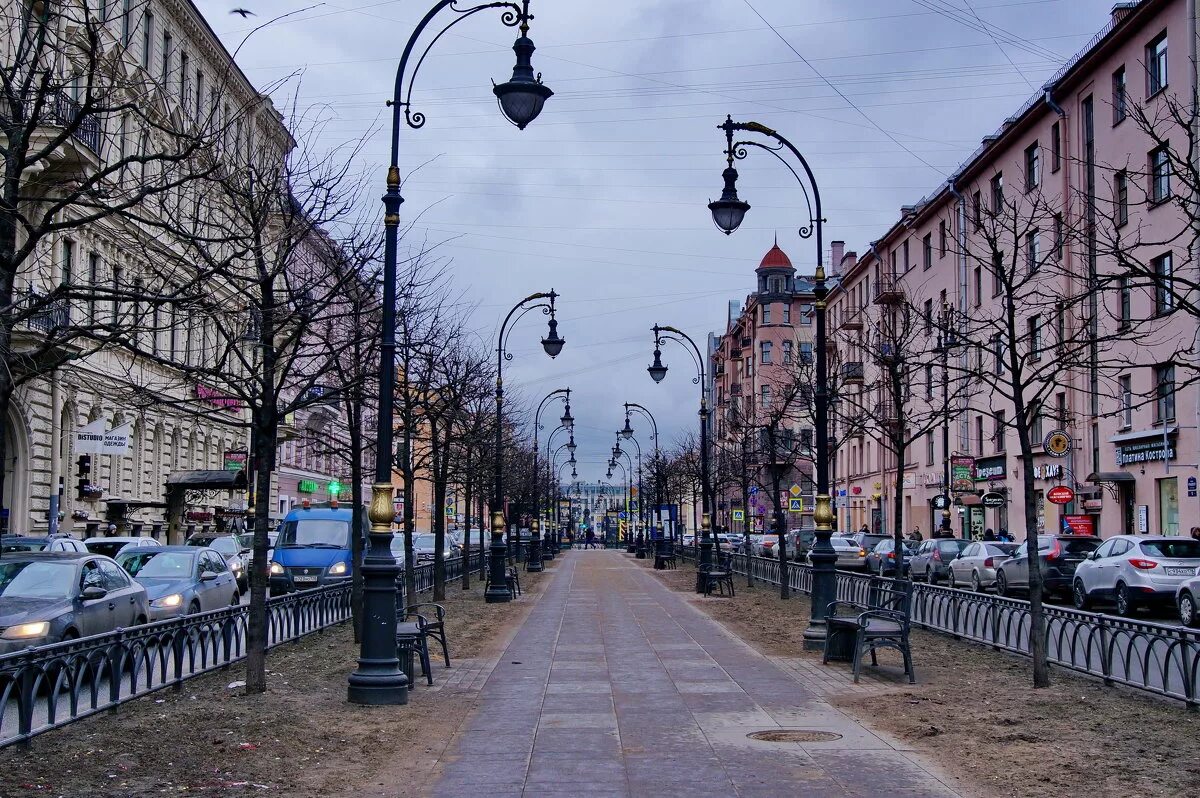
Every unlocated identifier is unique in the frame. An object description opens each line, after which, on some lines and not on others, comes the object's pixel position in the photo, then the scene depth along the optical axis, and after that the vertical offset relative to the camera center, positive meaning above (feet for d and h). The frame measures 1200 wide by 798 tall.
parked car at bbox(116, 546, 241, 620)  66.33 -3.73
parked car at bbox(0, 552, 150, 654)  43.83 -3.22
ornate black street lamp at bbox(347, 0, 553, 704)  42.11 +0.21
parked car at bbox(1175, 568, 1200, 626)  69.31 -4.41
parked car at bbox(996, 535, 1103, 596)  95.30 -3.48
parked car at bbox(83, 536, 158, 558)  94.25 -2.41
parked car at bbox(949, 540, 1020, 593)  106.83 -3.83
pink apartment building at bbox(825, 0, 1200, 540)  116.98 +23.21
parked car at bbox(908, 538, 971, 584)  124.47 -3.81
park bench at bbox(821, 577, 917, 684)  48.93 -4.53
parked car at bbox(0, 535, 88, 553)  77.56 -2.03
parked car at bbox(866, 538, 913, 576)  135.64 -4.42
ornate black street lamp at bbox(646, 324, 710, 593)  119.85 +7.21
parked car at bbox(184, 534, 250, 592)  100.40 -3.41
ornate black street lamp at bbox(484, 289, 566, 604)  99.25 +1.97
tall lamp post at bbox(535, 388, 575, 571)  182.56 +4.45
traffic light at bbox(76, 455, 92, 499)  121.39 +3.33
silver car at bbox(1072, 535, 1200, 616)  78.12 -3.19
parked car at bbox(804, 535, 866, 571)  156.04 -4.85
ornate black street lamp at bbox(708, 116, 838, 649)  61.16 +6.00
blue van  91.91 -2.75
